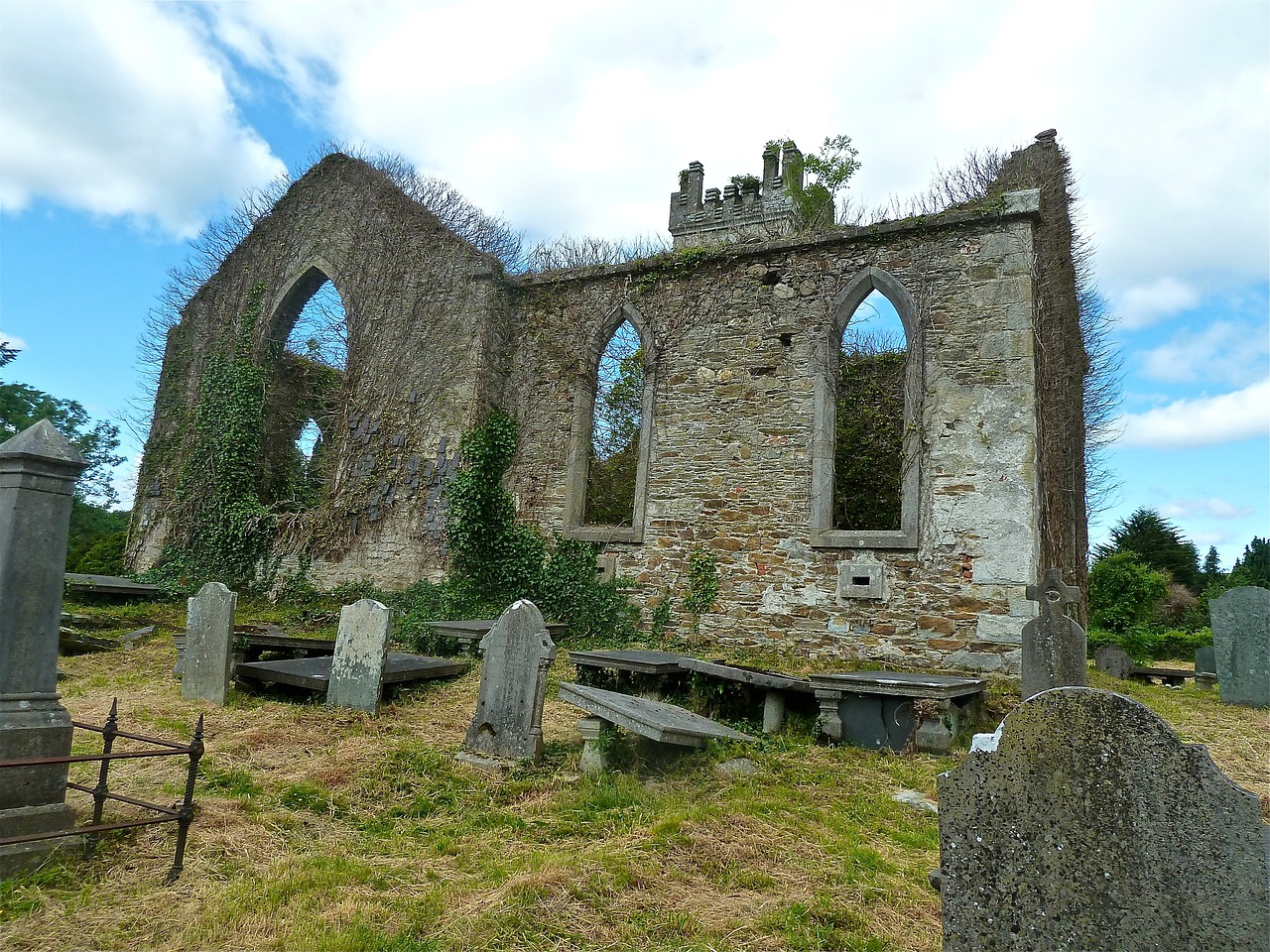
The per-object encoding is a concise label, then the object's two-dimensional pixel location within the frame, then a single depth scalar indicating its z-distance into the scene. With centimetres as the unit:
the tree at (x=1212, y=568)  2462
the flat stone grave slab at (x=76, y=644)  917
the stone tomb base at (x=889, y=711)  629
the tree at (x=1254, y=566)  2441
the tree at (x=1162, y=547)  2403
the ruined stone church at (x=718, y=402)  895
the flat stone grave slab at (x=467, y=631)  917
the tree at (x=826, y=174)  1530
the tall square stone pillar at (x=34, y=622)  368
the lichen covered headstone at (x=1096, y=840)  212
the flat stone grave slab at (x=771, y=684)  664
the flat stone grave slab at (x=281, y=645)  864
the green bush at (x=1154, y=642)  1794
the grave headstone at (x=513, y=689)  573
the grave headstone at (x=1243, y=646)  919
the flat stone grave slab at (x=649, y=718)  520
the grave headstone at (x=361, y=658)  700
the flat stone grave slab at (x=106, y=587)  1190
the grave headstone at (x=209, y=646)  732
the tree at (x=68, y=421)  2269
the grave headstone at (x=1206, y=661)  1318
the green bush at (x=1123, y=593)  1897
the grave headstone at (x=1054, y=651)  750
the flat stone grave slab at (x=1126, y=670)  1240
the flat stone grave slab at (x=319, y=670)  725
